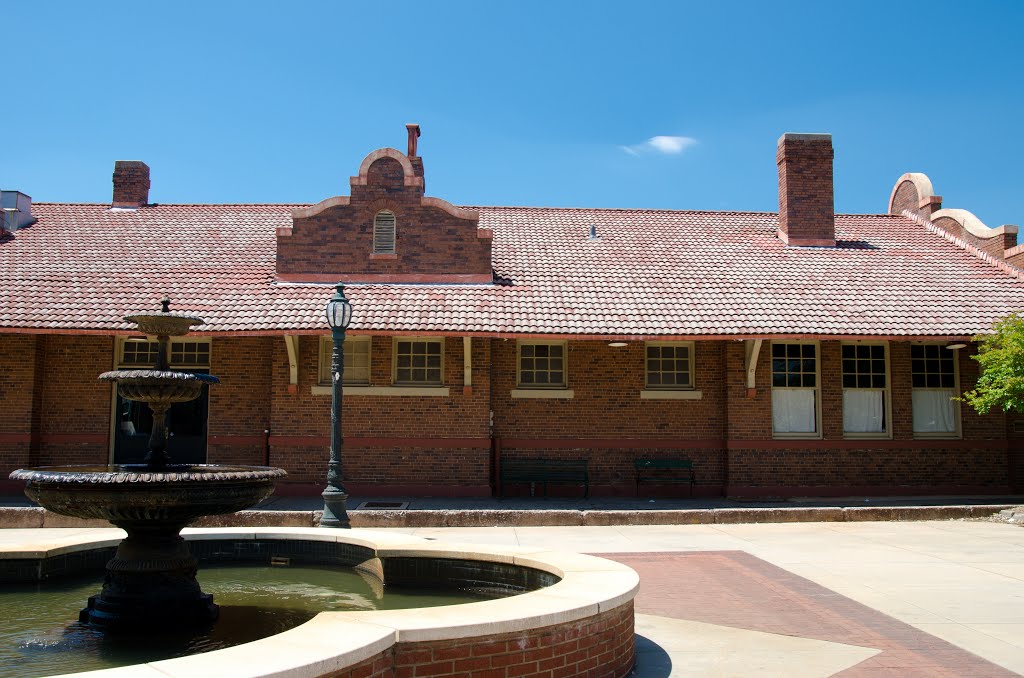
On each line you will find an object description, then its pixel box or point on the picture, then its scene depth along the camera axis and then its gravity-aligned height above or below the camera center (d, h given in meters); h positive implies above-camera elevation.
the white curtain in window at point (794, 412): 18.38 +0.03
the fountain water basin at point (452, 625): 4.20 -1.23
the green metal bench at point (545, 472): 17.70 -1.21
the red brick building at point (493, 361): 17.28 +1.01
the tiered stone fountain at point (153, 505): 6.19 -0.69
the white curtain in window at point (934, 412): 18.73 +0.06
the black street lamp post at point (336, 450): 12.58 -0.59
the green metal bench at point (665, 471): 17.94 -1.19
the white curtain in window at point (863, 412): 18.55 +0.05
